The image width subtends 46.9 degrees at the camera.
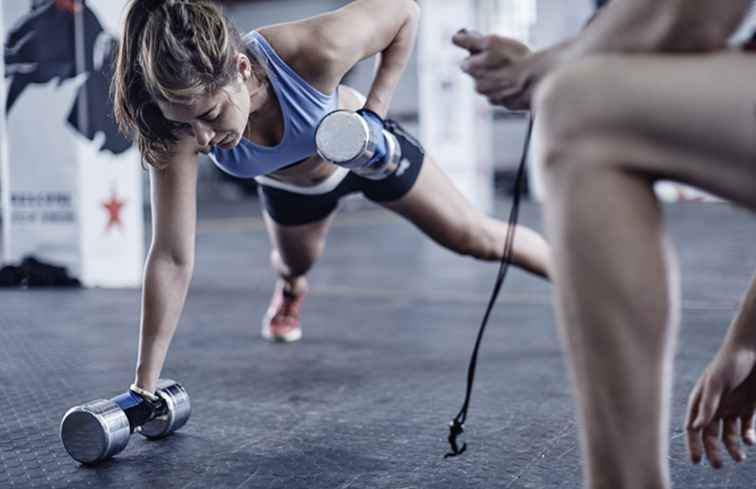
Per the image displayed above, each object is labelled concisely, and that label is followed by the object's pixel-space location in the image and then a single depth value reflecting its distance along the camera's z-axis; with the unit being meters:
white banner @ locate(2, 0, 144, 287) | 3.49
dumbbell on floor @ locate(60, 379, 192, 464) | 1.41
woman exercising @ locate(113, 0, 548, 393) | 1.39
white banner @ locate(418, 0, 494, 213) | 7.12
